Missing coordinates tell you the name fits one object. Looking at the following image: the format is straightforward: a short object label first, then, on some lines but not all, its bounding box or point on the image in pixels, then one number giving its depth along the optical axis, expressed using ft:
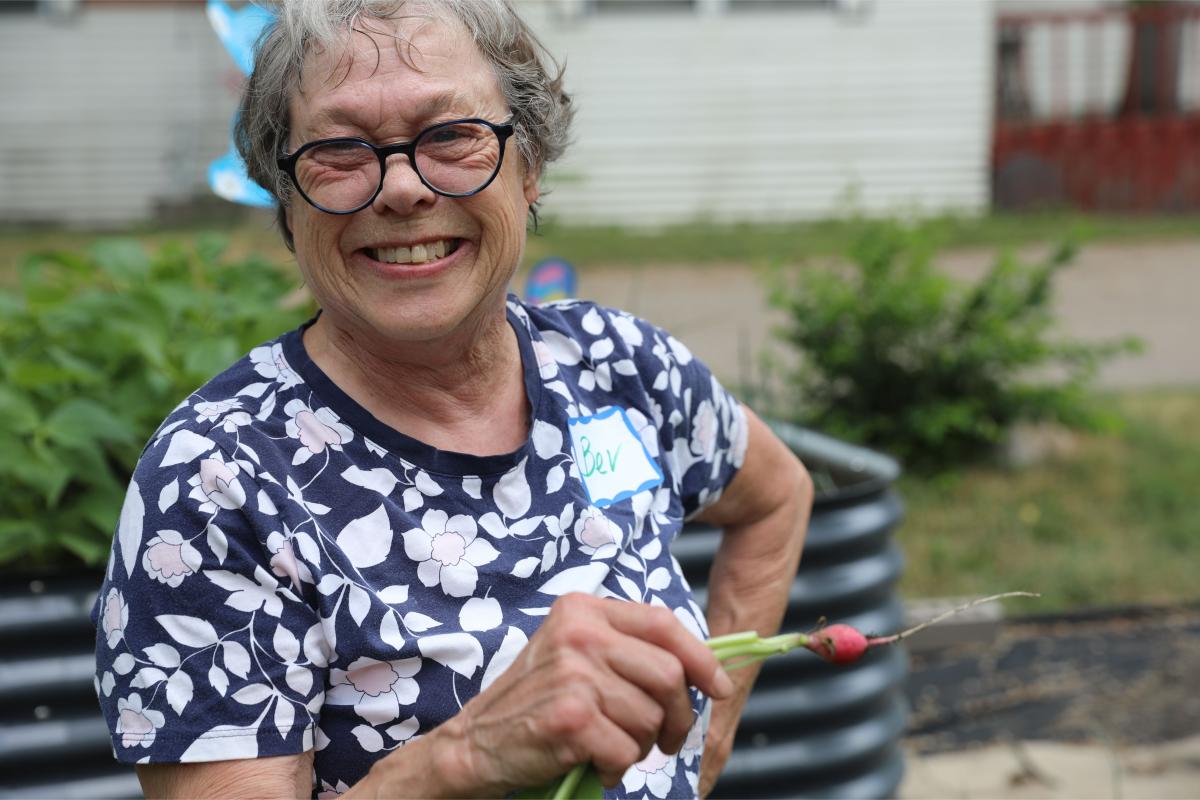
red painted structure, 45.98
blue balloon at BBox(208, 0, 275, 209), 6.41
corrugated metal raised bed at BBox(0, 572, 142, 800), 7.89
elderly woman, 4.80
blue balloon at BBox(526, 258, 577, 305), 10.57
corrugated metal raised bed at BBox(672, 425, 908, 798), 9.38
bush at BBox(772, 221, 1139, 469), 18.35
